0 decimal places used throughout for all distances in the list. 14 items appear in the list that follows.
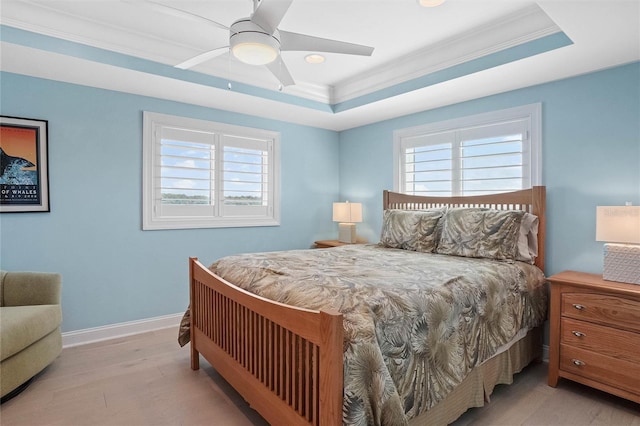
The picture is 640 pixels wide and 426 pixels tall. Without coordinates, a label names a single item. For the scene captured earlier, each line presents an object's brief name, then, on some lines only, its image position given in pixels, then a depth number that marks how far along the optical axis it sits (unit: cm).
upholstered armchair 216
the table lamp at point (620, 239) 222
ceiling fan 179
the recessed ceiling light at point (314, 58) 326
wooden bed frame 134
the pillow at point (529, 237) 285
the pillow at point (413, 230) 323
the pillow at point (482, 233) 276
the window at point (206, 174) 356
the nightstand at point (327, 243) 442
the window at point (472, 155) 315
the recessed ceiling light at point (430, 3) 234
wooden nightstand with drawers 213
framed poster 283
